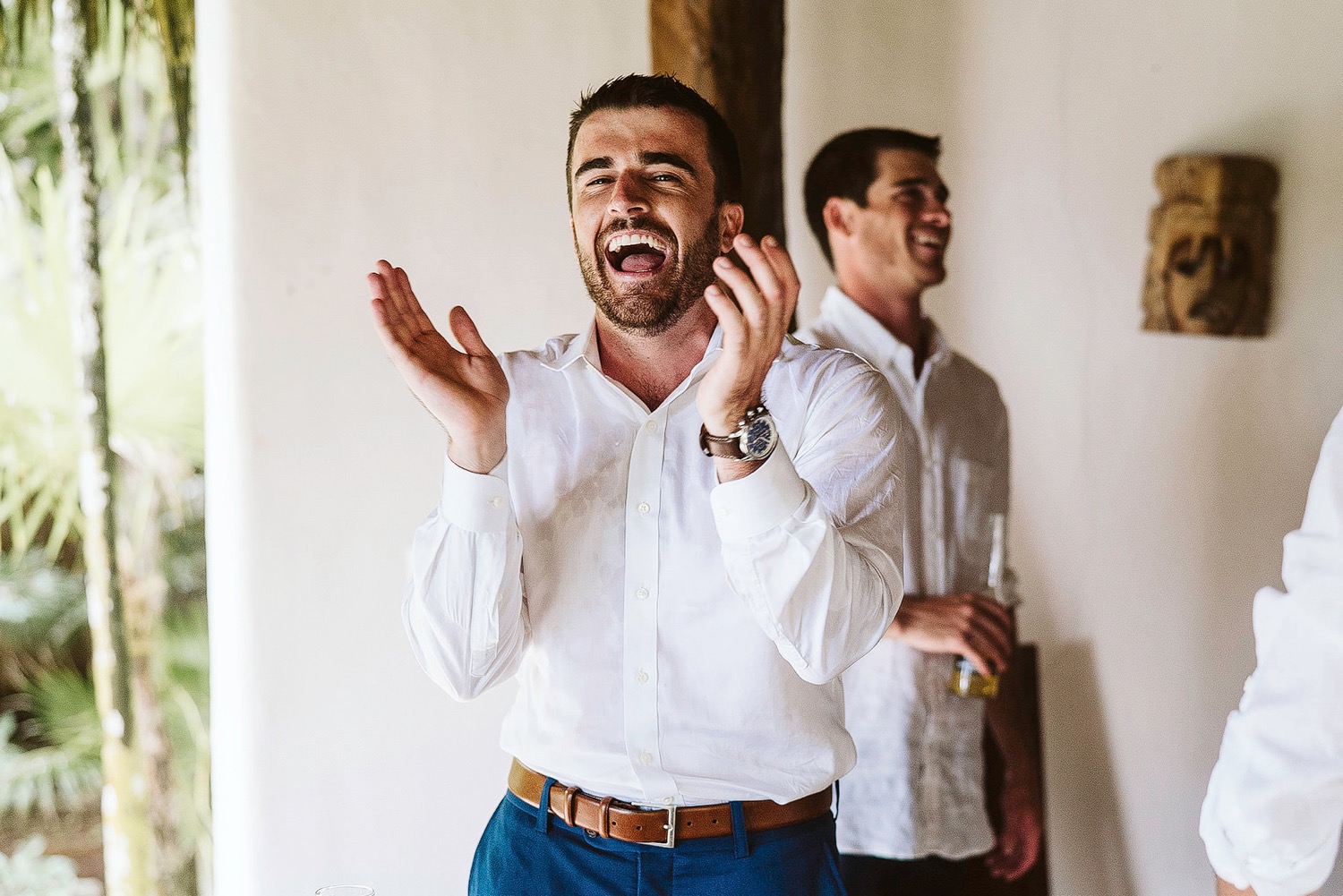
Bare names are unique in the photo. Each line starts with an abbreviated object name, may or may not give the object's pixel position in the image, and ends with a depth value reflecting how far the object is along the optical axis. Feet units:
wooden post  7.43
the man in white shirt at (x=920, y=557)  7.31
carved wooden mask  7.18
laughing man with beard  4.51
